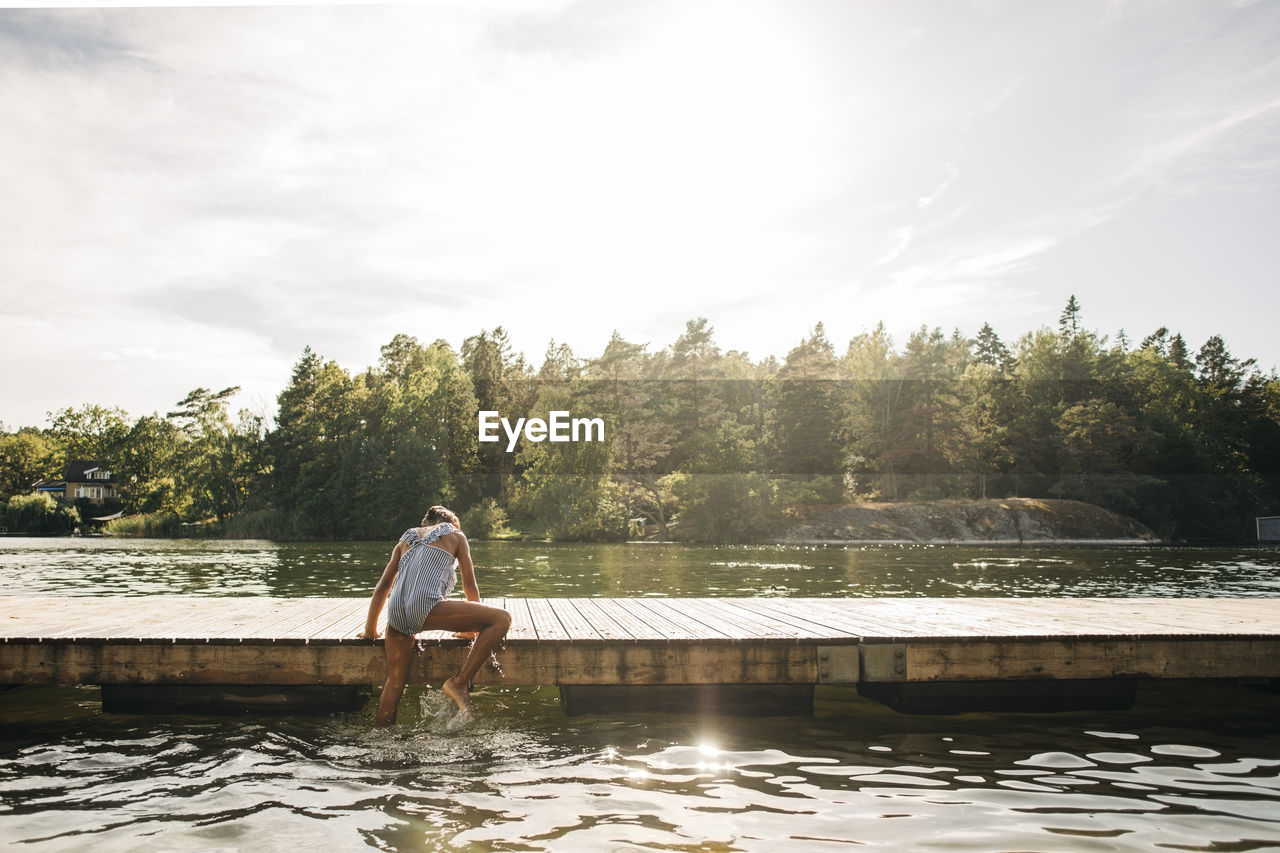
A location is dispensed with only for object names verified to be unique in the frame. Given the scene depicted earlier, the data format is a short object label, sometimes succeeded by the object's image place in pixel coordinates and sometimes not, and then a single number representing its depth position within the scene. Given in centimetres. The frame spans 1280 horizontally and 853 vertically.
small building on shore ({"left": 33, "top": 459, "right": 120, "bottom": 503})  10381
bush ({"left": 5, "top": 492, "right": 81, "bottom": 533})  7431
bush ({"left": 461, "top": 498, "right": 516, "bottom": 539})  6247
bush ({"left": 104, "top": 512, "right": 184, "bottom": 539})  6544
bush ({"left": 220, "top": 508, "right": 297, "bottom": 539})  6181
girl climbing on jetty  692
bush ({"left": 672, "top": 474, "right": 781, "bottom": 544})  5921
